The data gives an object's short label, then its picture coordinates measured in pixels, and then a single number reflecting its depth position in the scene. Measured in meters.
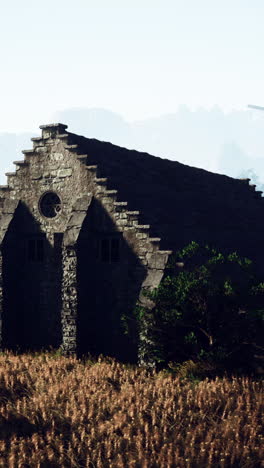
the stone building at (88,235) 22.03
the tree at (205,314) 17.58
